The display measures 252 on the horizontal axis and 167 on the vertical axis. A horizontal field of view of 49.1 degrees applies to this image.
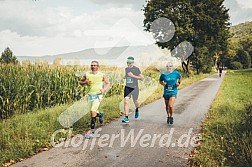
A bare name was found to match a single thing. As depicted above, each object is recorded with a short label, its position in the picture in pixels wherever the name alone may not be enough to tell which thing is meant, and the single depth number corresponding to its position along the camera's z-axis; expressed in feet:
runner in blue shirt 27.94
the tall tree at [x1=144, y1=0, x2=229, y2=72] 115.65
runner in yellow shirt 23.90
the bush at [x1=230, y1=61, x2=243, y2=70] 319.27
